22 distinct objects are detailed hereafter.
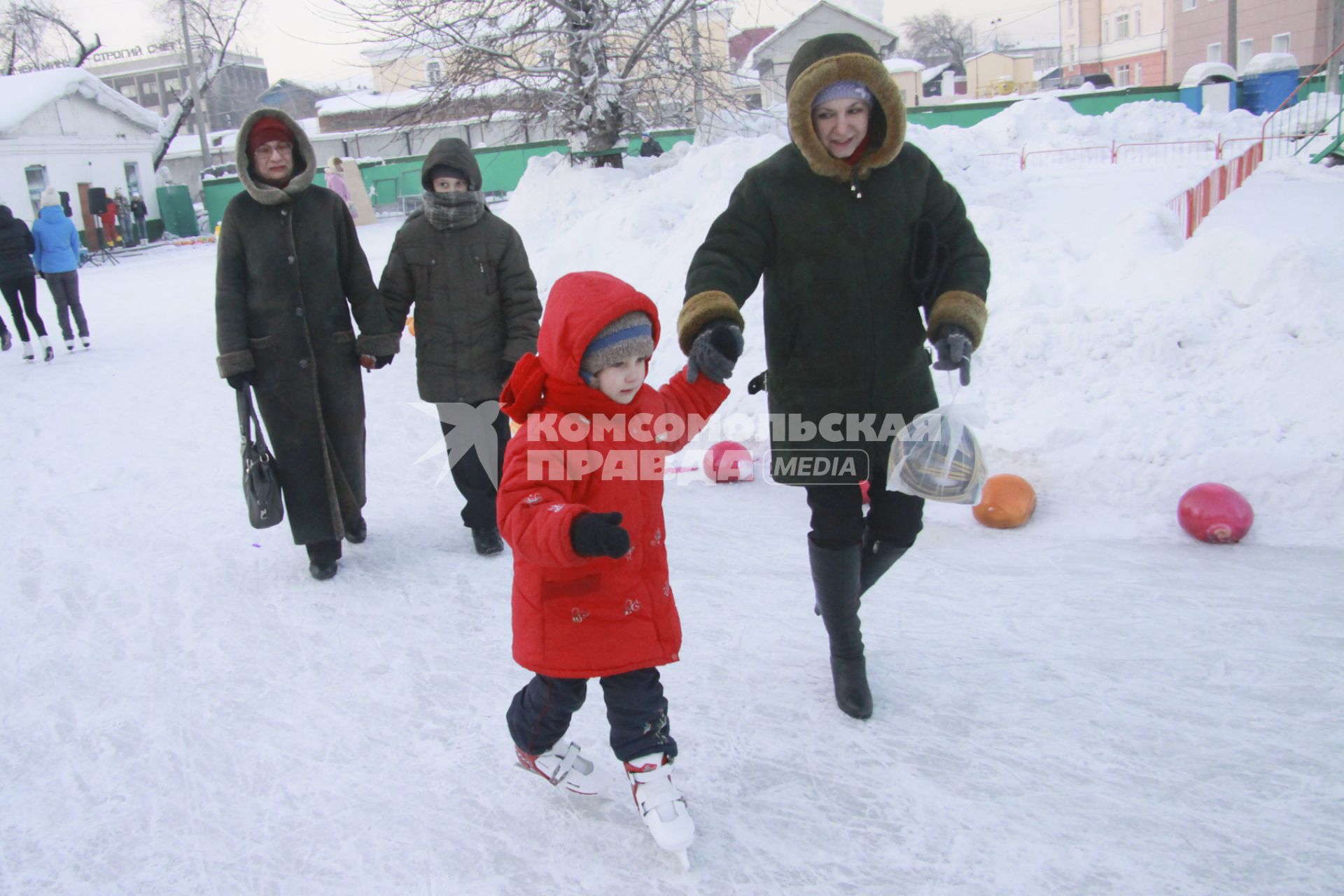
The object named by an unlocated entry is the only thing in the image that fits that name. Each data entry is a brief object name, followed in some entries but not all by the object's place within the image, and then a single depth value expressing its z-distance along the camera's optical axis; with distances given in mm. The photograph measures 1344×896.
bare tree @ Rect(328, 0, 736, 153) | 10641
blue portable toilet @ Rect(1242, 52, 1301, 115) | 23406
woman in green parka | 2422
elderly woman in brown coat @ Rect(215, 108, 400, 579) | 3670
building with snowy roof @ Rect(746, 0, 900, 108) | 30984
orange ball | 4121
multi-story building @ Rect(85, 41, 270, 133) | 82250
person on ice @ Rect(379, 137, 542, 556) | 3889
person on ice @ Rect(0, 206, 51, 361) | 9422
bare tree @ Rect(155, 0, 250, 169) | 36969
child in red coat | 1939
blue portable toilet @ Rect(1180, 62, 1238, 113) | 23984
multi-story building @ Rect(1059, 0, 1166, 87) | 50688
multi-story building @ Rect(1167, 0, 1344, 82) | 33188
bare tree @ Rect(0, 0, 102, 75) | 37469
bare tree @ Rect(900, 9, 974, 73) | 71562
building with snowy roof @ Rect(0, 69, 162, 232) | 26016
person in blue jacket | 9867
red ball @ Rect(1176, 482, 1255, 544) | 3760
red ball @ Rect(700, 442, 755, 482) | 5016
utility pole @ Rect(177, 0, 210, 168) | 35688
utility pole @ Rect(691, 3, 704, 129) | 10828
